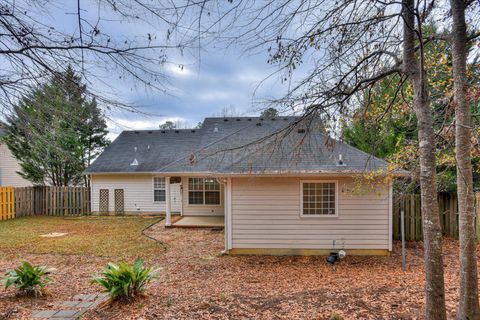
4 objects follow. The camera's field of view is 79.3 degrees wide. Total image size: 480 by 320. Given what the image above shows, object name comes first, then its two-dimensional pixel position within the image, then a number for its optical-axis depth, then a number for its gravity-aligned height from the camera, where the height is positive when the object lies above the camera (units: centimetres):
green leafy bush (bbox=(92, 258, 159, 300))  452 -178
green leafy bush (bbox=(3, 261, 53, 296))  486 -184
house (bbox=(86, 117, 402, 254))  788 -106
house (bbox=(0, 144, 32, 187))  1983 -17
